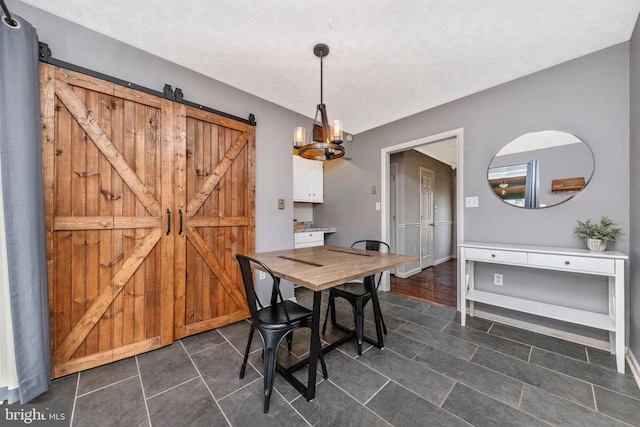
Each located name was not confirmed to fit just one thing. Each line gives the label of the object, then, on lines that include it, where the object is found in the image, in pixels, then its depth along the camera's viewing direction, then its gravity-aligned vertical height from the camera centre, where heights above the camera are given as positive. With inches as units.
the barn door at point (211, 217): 88.2 -1.5
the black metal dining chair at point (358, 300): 77.7 -29.8
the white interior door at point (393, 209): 170.2 +2.9
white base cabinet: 147.7 -16.7
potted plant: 76.5 -6.6
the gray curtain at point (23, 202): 55.9 +2.7
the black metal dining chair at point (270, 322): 56.6 -27.9
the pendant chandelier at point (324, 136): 75.4 +25.7
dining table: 56.3 -15.2
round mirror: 83.8 +16.7
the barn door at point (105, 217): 67.5 -1.3
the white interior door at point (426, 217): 191.9 -3.5
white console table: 69.1 -18.4
